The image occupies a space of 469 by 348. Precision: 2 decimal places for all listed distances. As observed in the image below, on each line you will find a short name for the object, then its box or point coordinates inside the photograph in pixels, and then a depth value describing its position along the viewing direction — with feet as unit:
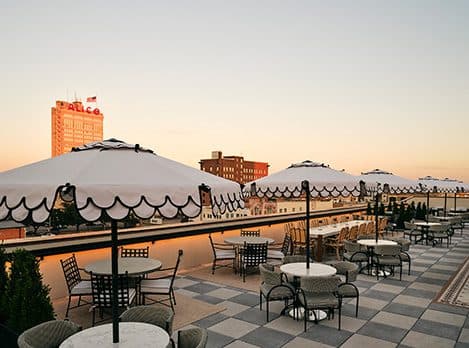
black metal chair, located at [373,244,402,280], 27.86
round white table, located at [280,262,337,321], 19.35
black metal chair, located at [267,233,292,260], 30.45
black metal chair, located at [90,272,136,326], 17.80
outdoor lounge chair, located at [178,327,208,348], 10.82
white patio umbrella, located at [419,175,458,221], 43.44
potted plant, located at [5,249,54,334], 12.95
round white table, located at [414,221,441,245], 43.50
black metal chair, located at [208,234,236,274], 29.55
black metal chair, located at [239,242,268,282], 27.89
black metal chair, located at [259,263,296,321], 19.20
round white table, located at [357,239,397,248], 29.76
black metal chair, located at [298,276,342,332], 17.53
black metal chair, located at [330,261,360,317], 19.33
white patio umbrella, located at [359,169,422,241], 26.63
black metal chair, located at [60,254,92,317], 19.07
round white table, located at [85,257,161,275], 18.70
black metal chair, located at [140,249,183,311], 19.57
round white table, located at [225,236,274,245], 29.54
